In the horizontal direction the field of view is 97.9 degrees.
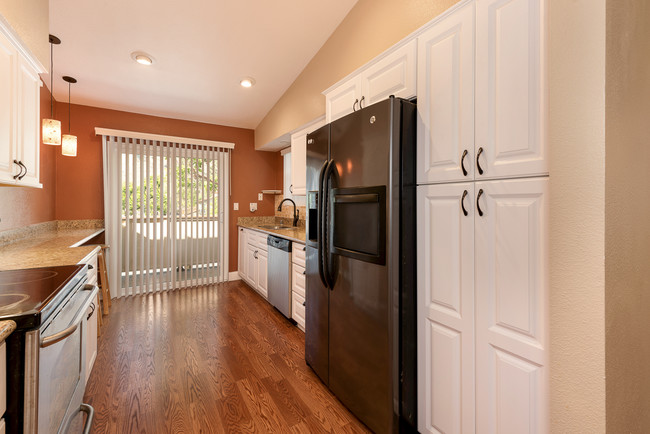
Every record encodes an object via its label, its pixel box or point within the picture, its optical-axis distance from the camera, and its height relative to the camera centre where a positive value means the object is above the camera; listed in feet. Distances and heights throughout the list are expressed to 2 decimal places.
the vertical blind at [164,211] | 12.58 +0.22
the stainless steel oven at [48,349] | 2.82 -1.52
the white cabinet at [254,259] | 12.07 -2.05
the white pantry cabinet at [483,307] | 3.33 -1.25
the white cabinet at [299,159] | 10.88 +2.23
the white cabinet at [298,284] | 9.09 -2.30
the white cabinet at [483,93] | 3.34 +1.67
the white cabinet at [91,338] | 6.40 -2.94
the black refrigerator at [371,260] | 4.64 -0.83
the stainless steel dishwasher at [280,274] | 9.90 -2.16
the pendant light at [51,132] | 7.48 +2.23
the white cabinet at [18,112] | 4.84 +2.00
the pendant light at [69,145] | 8.90 +2.24
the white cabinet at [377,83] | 5.03 +2.78
